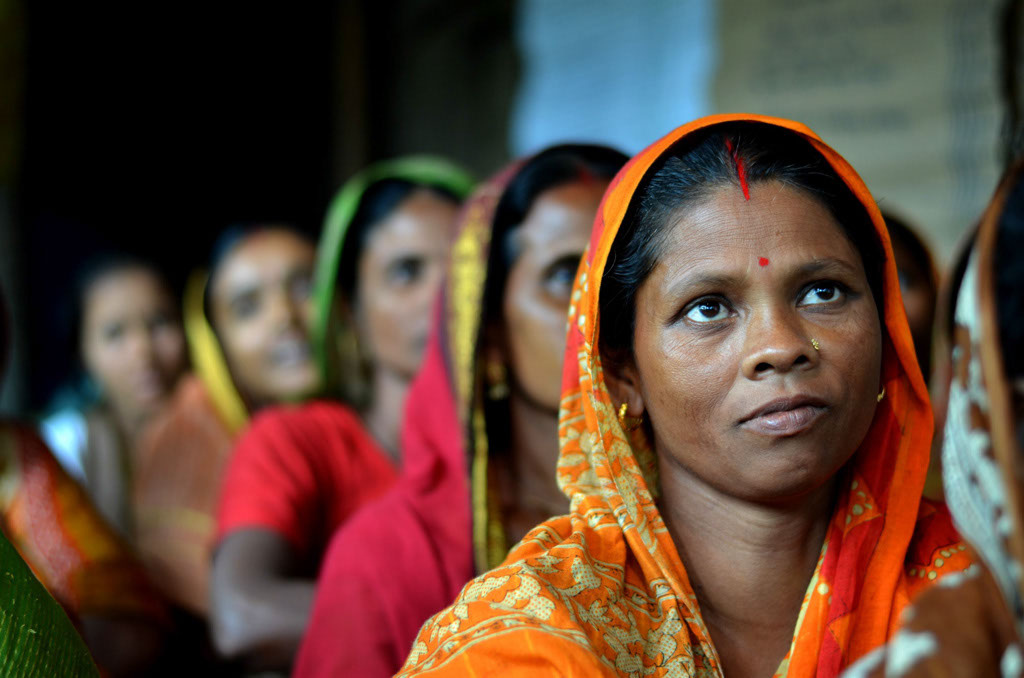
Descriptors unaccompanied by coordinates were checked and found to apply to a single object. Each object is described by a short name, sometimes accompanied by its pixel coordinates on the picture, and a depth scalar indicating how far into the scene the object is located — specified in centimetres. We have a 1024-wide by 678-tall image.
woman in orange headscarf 148
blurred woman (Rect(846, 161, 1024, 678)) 100
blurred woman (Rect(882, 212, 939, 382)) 296
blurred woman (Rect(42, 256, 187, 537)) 468
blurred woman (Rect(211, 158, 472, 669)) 279
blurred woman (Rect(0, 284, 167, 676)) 280
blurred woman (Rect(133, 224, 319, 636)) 407
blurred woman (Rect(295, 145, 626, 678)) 227
